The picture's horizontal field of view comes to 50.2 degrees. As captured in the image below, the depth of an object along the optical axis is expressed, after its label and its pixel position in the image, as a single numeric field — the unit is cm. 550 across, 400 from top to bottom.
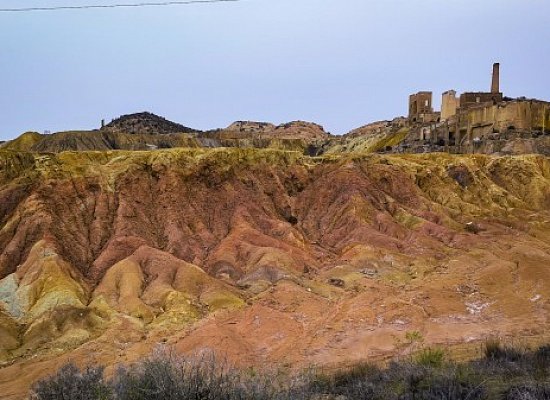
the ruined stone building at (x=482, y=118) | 7481
